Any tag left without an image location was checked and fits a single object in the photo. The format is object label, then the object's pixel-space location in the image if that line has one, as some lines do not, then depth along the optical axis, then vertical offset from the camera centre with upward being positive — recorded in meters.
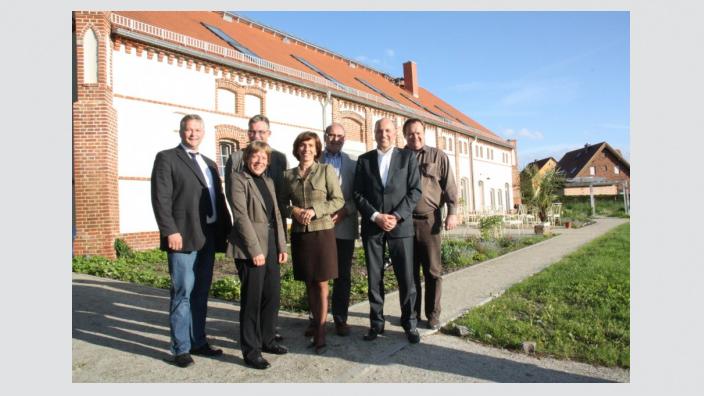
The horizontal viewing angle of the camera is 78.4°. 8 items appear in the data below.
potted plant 20.27 +0.47
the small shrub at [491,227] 12.50 -0.80
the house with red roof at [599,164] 44.56 +3.66
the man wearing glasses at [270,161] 3.99 +0.41
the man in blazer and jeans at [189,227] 3.58 -0.19
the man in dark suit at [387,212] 4.13 -0.10
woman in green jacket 3.80 -0.18
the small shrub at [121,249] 10.09 -1.04
